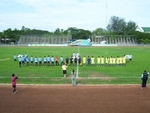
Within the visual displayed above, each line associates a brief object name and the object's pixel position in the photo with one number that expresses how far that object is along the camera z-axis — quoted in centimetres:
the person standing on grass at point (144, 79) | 1600
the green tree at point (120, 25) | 11374
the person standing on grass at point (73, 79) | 1673
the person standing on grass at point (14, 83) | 1478
